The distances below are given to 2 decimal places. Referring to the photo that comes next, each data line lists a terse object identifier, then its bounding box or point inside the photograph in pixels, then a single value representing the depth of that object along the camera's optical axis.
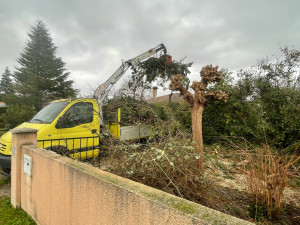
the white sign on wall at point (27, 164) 2.72
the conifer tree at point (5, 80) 35.32
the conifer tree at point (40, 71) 18.03
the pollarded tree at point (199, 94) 3.69
